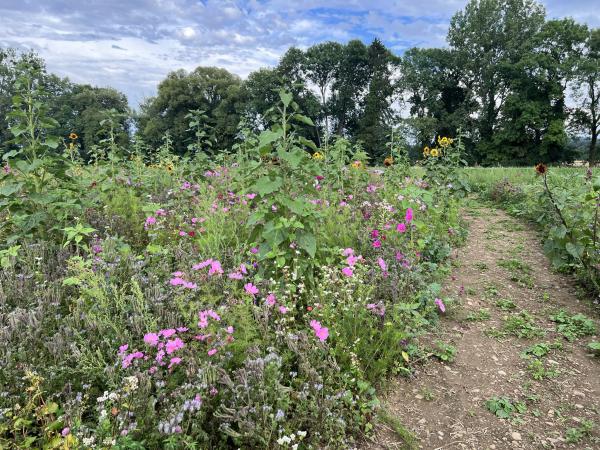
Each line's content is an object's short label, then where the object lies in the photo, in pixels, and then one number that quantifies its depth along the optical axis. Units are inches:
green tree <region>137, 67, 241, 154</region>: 1416.1
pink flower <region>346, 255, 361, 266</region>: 111.9
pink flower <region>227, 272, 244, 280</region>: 99.2
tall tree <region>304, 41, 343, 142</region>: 1513.3
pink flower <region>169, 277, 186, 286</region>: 95.7
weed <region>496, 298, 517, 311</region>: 152.7
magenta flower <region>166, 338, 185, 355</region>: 77.8
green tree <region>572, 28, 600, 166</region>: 1217.4
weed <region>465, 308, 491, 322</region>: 142.9
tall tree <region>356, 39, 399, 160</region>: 1391.5
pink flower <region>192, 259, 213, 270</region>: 99.2
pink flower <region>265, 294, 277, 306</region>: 94.7
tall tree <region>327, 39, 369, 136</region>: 1517.0
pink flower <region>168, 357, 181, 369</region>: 75.7
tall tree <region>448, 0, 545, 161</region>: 1320.1
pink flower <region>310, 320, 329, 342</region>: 87.7
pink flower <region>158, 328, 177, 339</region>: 82.4
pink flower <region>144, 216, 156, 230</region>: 149.5
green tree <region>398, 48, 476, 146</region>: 1373.0
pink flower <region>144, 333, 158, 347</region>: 79.7
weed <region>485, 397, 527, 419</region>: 98.3
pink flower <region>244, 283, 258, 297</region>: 93.2
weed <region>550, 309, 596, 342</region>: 134.1
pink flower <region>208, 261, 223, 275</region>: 97.9
